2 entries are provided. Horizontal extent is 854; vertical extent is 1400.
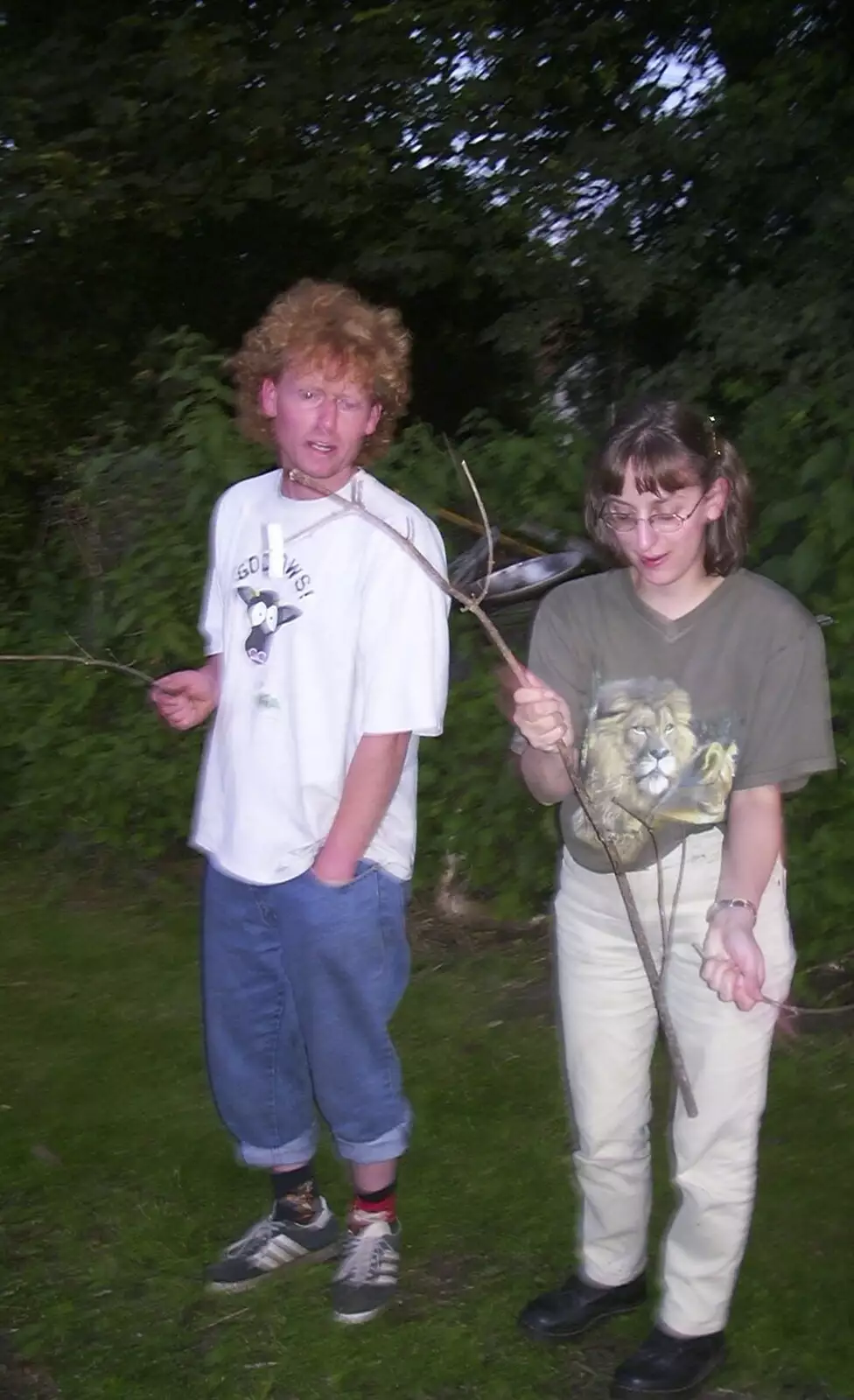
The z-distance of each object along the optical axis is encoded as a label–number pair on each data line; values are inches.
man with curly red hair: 87.9
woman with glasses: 78.7
